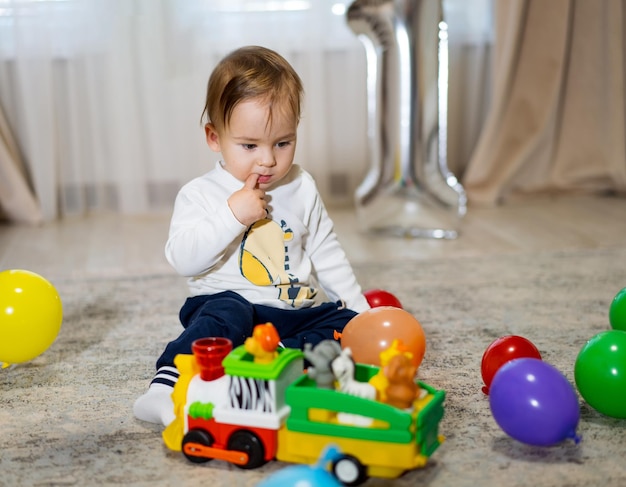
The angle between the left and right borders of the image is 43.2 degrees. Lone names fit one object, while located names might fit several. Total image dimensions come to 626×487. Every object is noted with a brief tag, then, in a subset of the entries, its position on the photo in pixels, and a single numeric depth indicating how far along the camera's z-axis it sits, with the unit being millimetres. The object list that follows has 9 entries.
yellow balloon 1309
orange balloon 1135
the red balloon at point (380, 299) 1535
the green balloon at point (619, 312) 1379
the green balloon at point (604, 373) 1105
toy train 950
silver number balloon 2359
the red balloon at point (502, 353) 1243
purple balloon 997
